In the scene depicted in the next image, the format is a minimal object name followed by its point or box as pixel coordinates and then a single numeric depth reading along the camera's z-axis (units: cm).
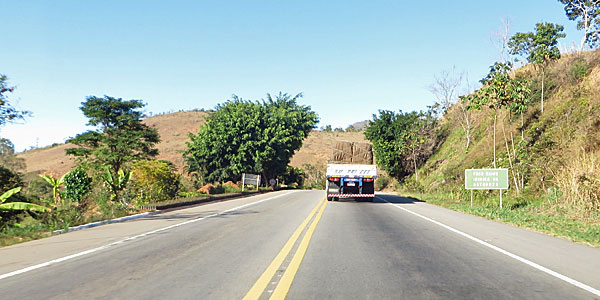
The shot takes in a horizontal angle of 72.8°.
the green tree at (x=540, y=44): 3169
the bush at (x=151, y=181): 1948
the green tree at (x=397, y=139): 4191
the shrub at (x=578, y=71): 2645
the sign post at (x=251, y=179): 3599
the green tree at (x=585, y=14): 3872
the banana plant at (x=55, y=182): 1605
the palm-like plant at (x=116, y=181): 1838
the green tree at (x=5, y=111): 1563
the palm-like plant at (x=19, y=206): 1084
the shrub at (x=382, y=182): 4875
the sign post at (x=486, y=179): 1808
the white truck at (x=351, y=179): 2358
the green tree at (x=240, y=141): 4075
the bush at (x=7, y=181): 1393
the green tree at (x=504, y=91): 2241
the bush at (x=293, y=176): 5451
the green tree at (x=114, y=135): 3653
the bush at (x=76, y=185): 1614
